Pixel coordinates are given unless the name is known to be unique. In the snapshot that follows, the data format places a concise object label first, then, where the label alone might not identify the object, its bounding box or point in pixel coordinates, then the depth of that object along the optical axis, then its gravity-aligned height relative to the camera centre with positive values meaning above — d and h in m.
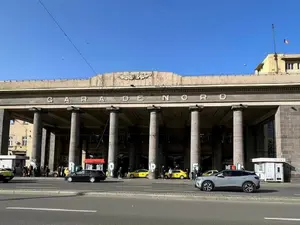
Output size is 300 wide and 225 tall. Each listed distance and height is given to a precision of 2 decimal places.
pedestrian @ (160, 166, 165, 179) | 44.11 -2.80
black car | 31.49 -2.49
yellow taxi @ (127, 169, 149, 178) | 45.28 -3.12
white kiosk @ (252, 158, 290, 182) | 36.25 -1.71
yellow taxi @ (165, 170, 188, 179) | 44.53 -3.09
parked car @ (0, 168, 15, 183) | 29.00 -2.34
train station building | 40.72 +6.02
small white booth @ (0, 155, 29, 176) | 41.78 -1.70
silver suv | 20.66 -1.77
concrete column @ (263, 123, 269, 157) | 53.41 +2.36
